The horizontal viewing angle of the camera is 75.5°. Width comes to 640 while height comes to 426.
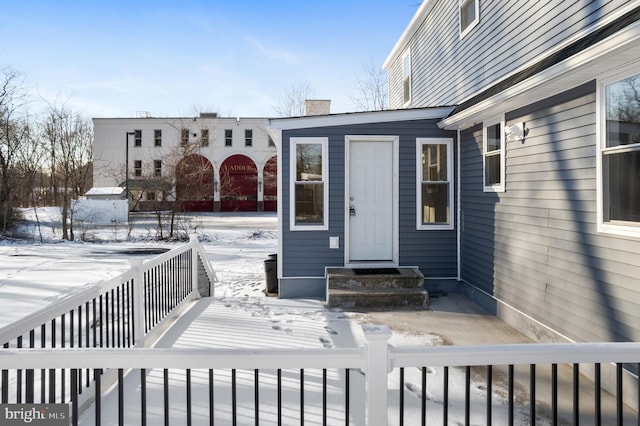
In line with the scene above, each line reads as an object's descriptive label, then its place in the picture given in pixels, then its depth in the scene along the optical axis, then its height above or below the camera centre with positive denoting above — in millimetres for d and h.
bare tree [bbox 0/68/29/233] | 15305 +2922
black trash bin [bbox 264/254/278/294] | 7020 -1152
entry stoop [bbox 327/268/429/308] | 5910 -1193
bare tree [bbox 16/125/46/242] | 16691 +1939
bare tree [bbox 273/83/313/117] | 24297 +6449
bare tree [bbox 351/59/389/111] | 21516 +6282
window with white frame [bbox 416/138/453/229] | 6711 +376
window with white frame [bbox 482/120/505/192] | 5336 +683
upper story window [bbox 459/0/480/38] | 6629 +3234
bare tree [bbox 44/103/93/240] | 15092 +2429
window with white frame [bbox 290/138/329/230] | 6598 +359
